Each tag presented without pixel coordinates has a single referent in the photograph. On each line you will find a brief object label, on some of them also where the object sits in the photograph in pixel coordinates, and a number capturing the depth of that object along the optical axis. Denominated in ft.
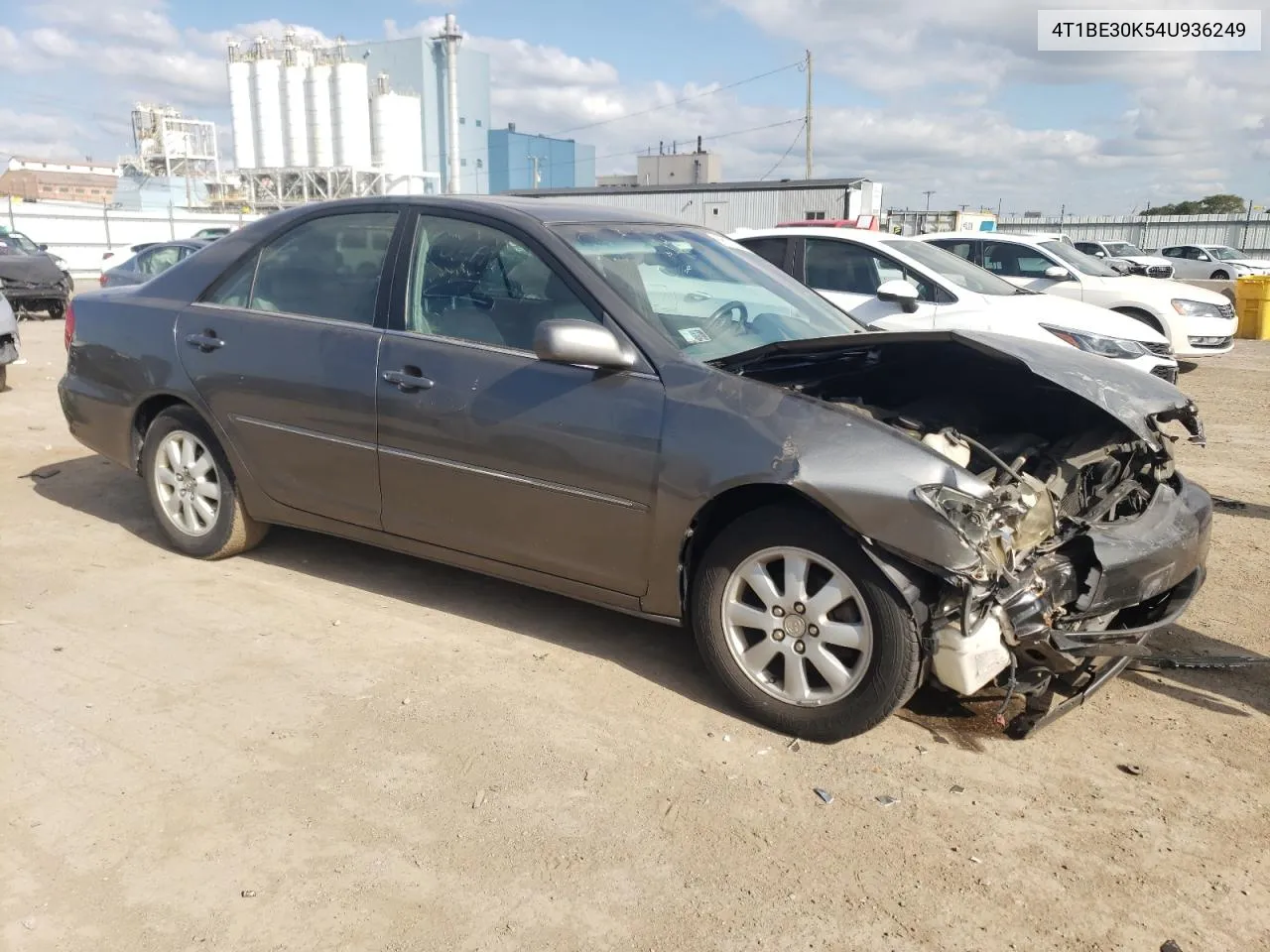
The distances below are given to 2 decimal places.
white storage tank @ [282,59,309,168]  195.72
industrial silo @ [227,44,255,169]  200.34
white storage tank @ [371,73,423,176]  192.65
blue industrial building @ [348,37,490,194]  200.03
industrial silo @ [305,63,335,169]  193.47
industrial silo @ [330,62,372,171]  191.21
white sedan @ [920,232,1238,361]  39.68
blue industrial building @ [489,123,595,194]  221.87
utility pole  138.31
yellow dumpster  56.03
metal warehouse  94.07
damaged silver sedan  10.50
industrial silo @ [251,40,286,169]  196.44
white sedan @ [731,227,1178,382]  27.27
